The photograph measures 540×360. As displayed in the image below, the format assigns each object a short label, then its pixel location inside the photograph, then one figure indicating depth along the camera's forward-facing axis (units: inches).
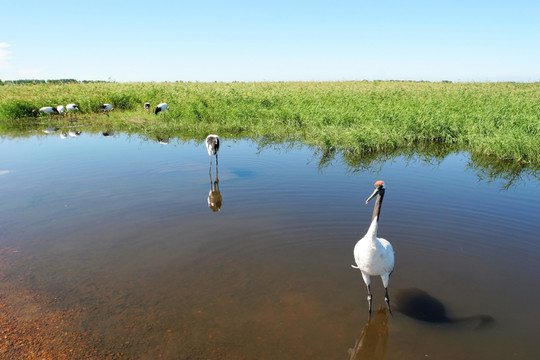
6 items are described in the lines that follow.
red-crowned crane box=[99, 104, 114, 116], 964.1
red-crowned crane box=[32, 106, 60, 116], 932.8
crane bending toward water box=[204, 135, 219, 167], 468.1
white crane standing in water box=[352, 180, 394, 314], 192.9
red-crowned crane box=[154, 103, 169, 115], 876.0
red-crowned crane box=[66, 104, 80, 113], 955.1
